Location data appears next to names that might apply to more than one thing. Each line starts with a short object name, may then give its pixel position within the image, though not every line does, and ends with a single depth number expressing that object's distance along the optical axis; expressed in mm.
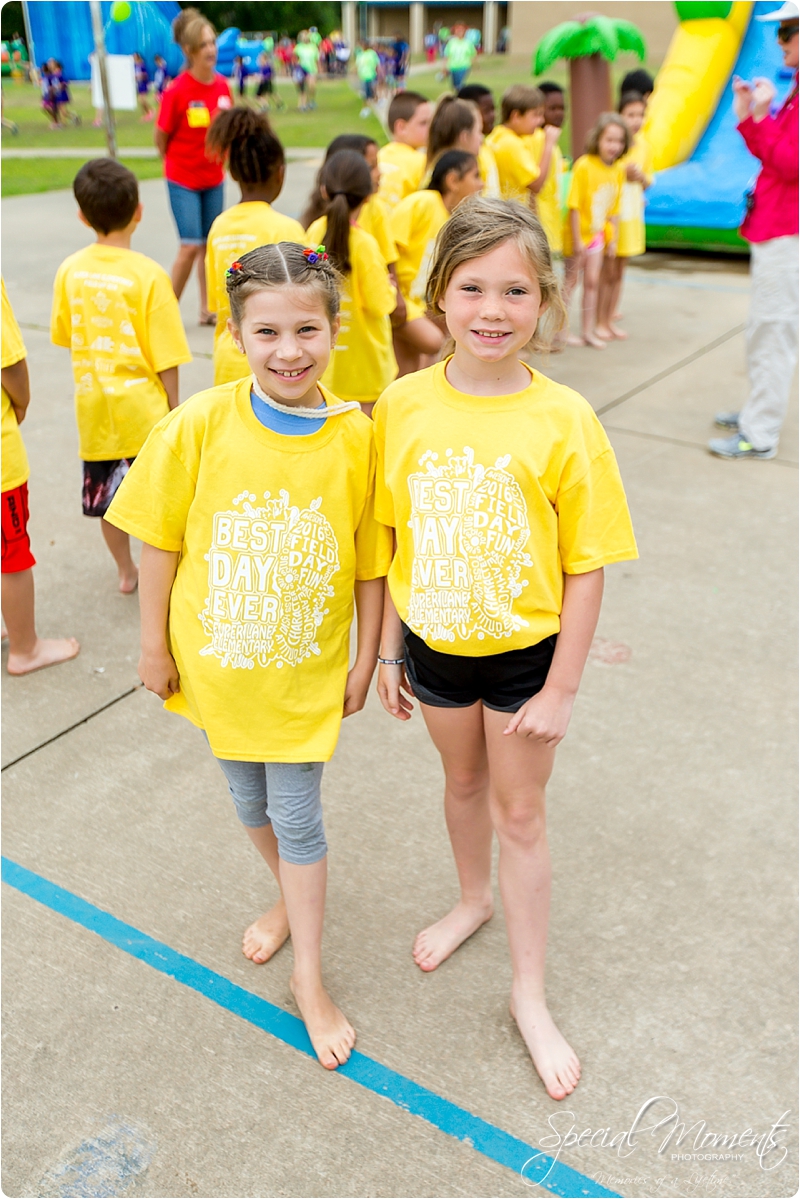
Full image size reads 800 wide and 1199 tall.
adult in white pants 4527
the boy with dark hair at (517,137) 6160
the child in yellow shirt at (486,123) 5710
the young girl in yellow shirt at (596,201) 6410
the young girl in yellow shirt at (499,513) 1678
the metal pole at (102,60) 7682
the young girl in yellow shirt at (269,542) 1735
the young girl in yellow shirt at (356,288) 3672
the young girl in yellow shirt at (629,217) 6820
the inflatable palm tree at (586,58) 8227
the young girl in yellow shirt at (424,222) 4281
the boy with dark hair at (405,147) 5289
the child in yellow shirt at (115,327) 3271
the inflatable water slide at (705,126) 9547
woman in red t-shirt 6117
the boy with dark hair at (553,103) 7730
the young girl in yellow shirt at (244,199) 3625
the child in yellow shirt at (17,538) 2979
